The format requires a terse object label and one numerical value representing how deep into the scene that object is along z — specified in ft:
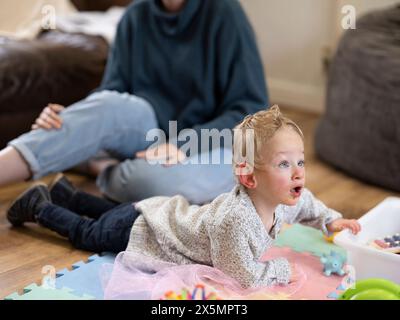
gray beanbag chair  14.89
